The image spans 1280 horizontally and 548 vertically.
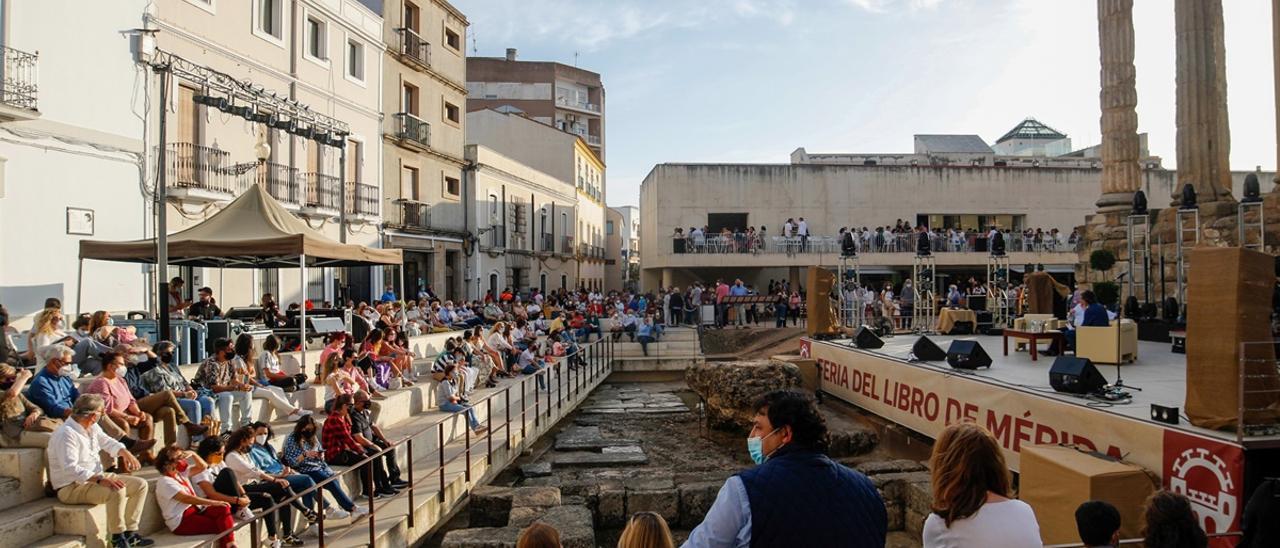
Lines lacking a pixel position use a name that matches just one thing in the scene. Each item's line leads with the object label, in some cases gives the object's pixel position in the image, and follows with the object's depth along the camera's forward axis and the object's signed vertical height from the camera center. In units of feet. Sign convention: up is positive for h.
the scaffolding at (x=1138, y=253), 55.57 +1.87
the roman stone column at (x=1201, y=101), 55.06 +12.79
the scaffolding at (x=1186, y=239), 47.26 +2.68
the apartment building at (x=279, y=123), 51.31 +12.31
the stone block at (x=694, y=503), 28.25 -8.18
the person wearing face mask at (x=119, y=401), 22.02 -3.33
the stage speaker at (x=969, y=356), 34.45 -3.45
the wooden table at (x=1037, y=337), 38.65 -2.96
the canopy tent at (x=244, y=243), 34.01 +2.01
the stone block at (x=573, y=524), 22.74 -7.56
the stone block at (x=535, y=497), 26.50 -7.50
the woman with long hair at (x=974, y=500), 9.52 -2.82
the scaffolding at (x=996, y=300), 57.06 -1.57
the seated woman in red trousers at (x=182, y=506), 19.58 -5.66
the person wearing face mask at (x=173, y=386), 24.58 -3.23
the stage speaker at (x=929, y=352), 38.86 -3.64
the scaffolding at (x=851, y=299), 61.16 -1.54
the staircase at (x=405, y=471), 18.72 -6.79
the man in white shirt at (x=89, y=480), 18.79 -4.77
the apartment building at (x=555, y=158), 123.44 +22.10
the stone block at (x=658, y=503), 28.30 -8.18
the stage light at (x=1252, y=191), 39.81 +4.60
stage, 20.13 -4.83
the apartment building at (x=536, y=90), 158.40 +41.50
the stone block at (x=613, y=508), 28.48 -8.40
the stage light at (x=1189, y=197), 44.42 +4.76
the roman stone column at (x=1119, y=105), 59.47 +13.67
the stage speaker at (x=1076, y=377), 26.53 -3.45
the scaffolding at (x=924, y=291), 56.48 -0.84
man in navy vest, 8.59 -2.51
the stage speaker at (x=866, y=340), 47.03 -3.63
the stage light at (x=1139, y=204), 46.55 +4.56
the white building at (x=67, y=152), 39.40 +7.67
